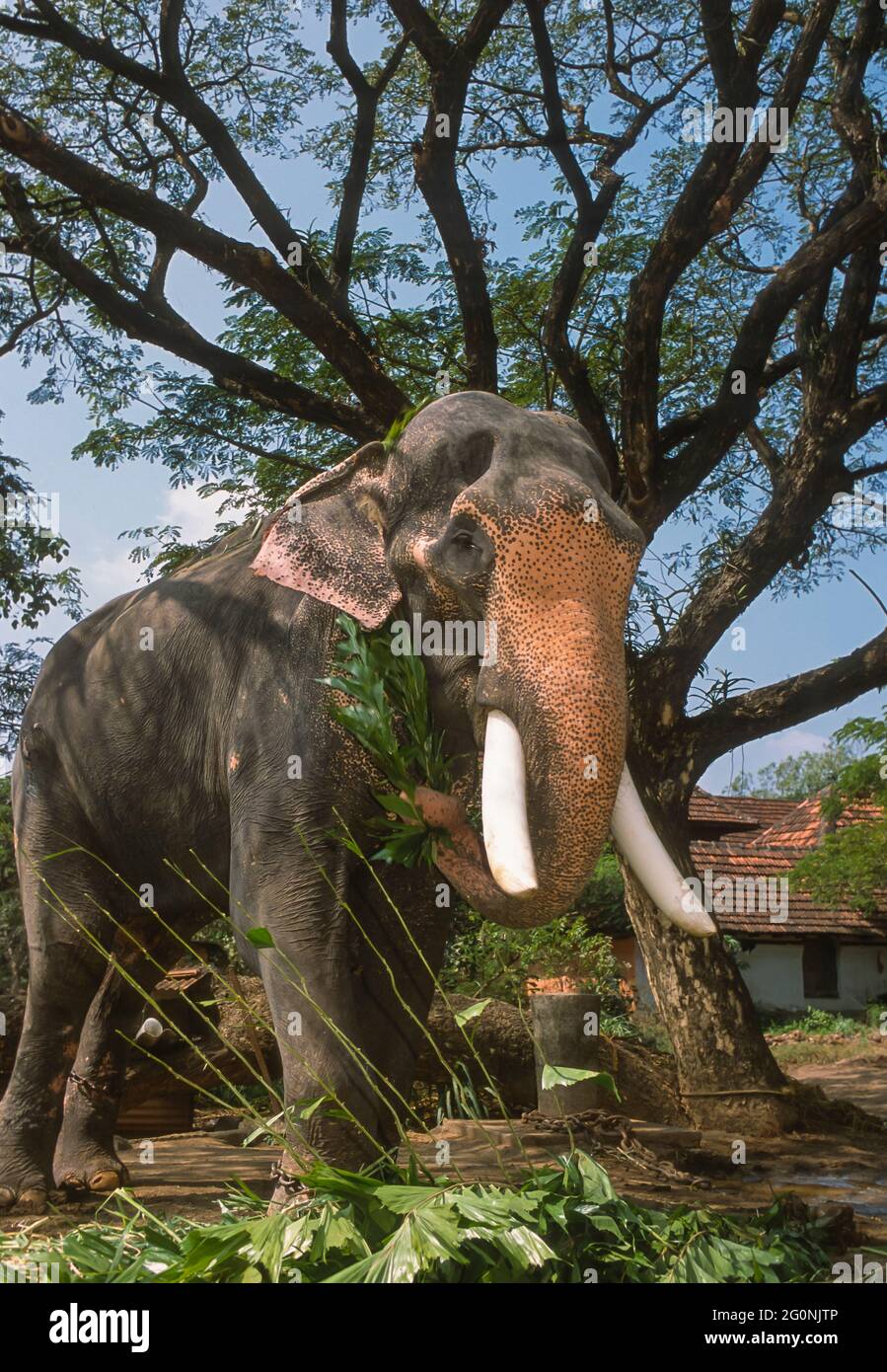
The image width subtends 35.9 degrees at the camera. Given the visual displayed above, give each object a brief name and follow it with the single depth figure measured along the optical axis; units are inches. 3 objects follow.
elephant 154.1
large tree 380.2
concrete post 344.8
